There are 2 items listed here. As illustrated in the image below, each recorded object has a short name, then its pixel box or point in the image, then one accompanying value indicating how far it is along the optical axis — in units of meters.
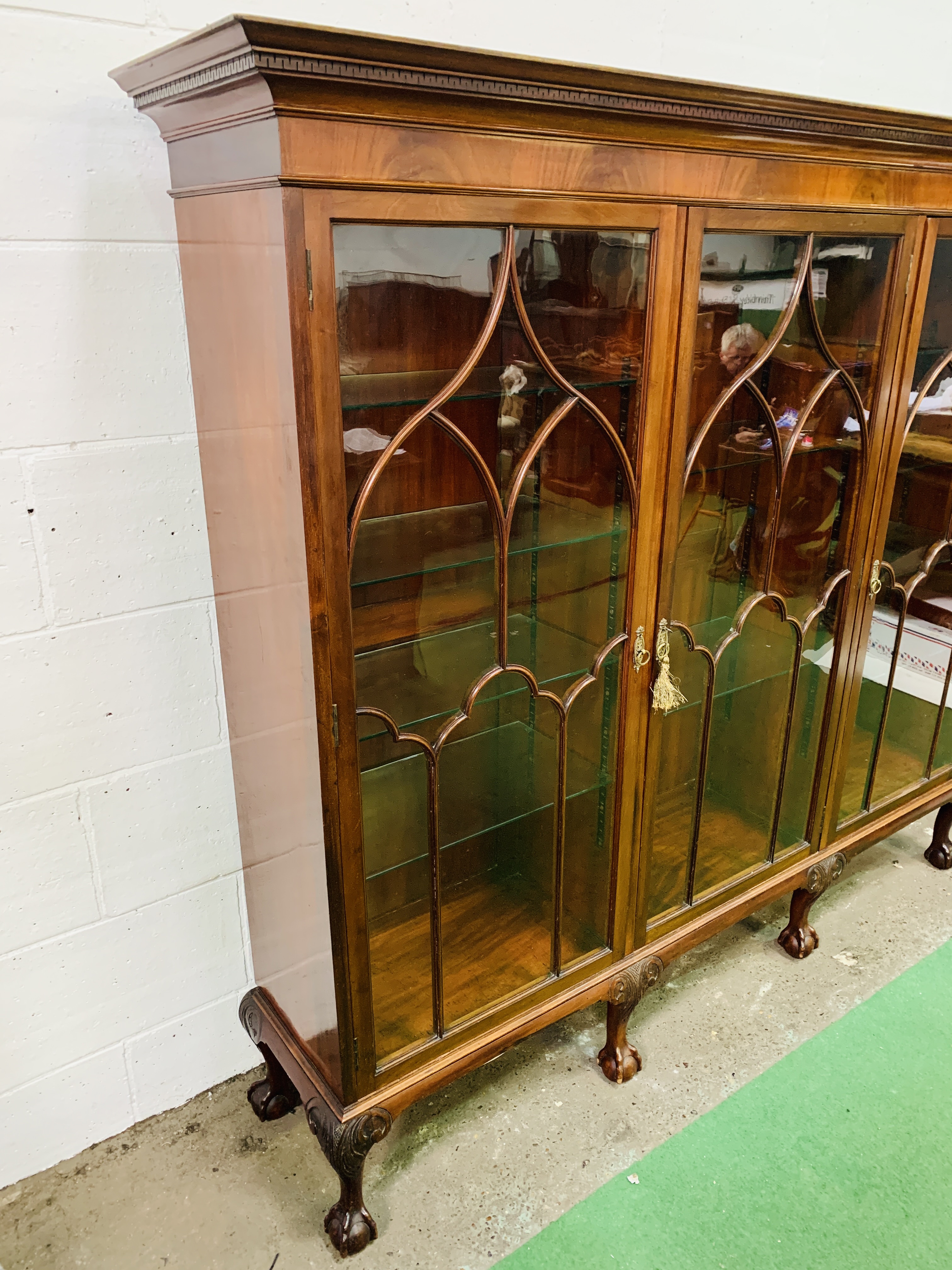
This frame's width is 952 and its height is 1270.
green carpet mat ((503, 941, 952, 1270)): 1.37
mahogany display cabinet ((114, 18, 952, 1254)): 0.97
